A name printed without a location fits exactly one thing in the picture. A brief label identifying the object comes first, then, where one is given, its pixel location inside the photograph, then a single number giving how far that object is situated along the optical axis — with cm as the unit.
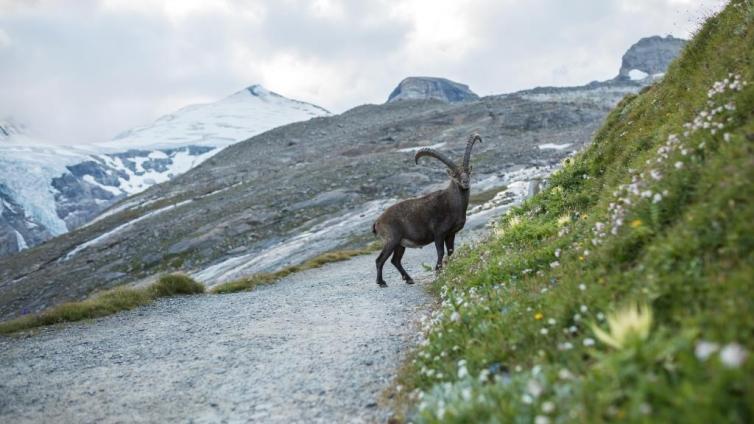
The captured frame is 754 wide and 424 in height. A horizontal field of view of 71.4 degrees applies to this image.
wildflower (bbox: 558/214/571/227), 1117
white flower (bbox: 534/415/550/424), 351
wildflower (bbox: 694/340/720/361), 306
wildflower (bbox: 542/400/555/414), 369
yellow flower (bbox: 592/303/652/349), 377
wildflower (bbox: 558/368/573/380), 392
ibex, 1581
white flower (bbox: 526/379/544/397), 390
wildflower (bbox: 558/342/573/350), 489
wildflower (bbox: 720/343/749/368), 289
